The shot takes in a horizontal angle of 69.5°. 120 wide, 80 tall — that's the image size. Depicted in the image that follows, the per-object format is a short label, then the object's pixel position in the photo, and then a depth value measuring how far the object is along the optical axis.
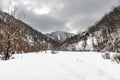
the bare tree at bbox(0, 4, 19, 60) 5.40
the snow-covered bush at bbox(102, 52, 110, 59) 4.81
